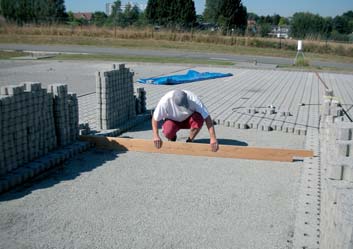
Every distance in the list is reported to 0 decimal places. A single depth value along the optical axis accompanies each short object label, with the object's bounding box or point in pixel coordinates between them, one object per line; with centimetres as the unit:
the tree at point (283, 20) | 9844
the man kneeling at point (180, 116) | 607
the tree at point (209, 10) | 7840
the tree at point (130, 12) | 7062
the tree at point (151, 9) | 5278
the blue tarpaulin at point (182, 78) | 1368
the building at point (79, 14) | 10698
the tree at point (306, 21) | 5581
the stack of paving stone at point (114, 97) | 738
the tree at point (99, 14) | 7542
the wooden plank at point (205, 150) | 625
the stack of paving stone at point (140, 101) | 891
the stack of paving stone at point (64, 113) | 618
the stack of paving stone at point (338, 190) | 257
